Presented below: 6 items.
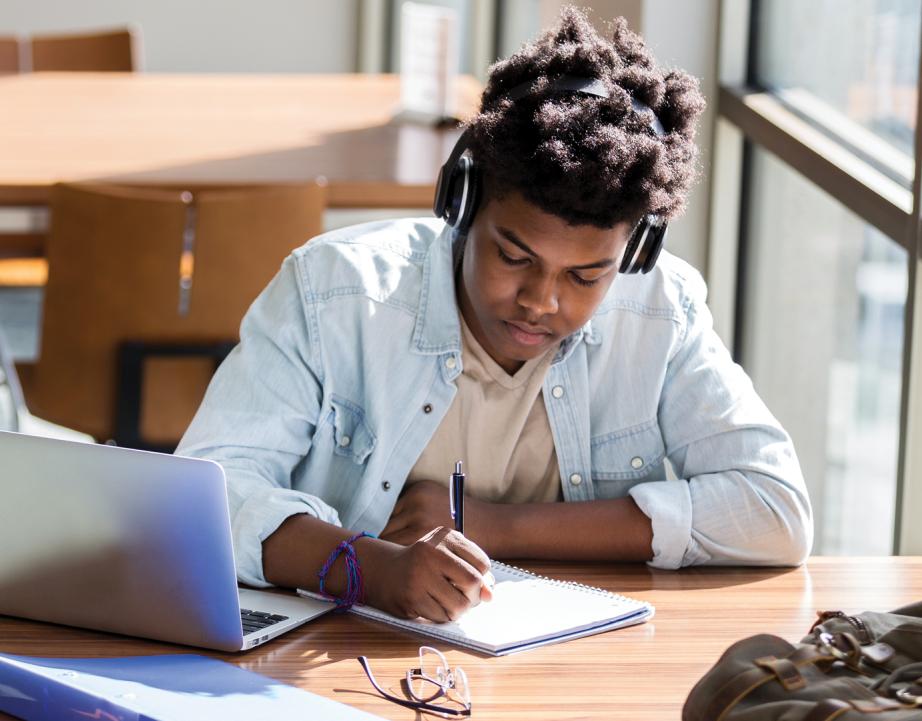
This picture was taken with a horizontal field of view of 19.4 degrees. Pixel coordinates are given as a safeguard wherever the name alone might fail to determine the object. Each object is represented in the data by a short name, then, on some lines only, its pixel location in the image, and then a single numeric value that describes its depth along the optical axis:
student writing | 2.16
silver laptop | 1.94
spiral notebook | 2.02
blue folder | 1.87
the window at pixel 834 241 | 2.81
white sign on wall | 4.00
